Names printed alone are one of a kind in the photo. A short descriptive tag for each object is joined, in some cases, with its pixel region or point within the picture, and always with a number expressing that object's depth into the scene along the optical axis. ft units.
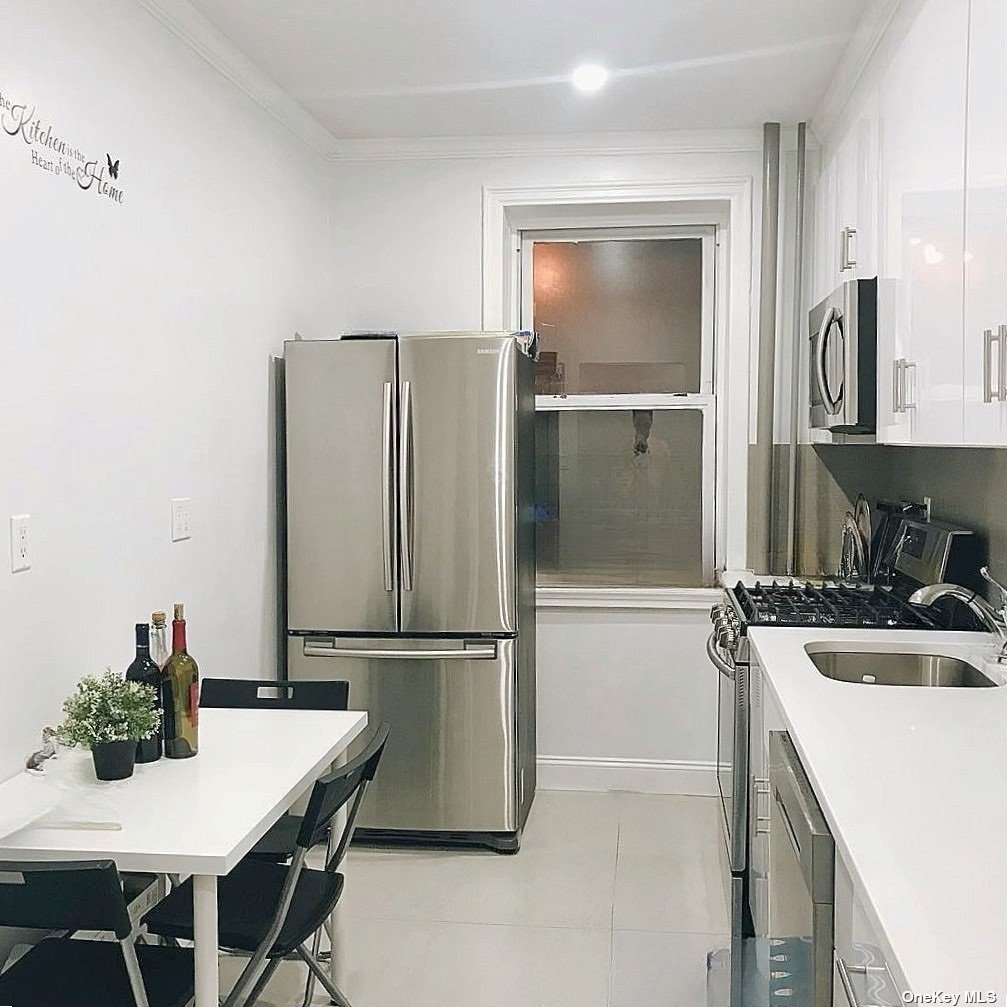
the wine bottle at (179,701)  7.67
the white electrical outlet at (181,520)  10.02
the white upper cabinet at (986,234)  6.32
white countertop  3.57
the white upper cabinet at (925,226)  7.29
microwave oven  9.84
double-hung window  14.98
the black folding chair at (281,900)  6.95
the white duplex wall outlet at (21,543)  7.56
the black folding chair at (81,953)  5.60
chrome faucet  8.12
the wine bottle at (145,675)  7.55
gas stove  9.59
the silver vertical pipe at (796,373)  13.73
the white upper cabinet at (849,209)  10.09
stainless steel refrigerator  12.35
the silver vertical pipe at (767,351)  13.71
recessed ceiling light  11.66
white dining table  6.07
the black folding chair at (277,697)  9.62
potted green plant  7.16
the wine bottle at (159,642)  7.65
